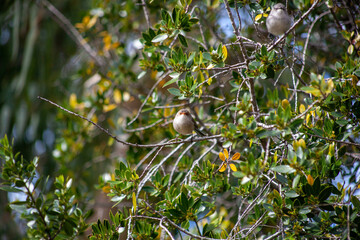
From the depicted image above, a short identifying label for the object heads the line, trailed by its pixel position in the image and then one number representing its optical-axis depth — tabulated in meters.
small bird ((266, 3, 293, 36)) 12.69
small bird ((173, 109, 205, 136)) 12.76
